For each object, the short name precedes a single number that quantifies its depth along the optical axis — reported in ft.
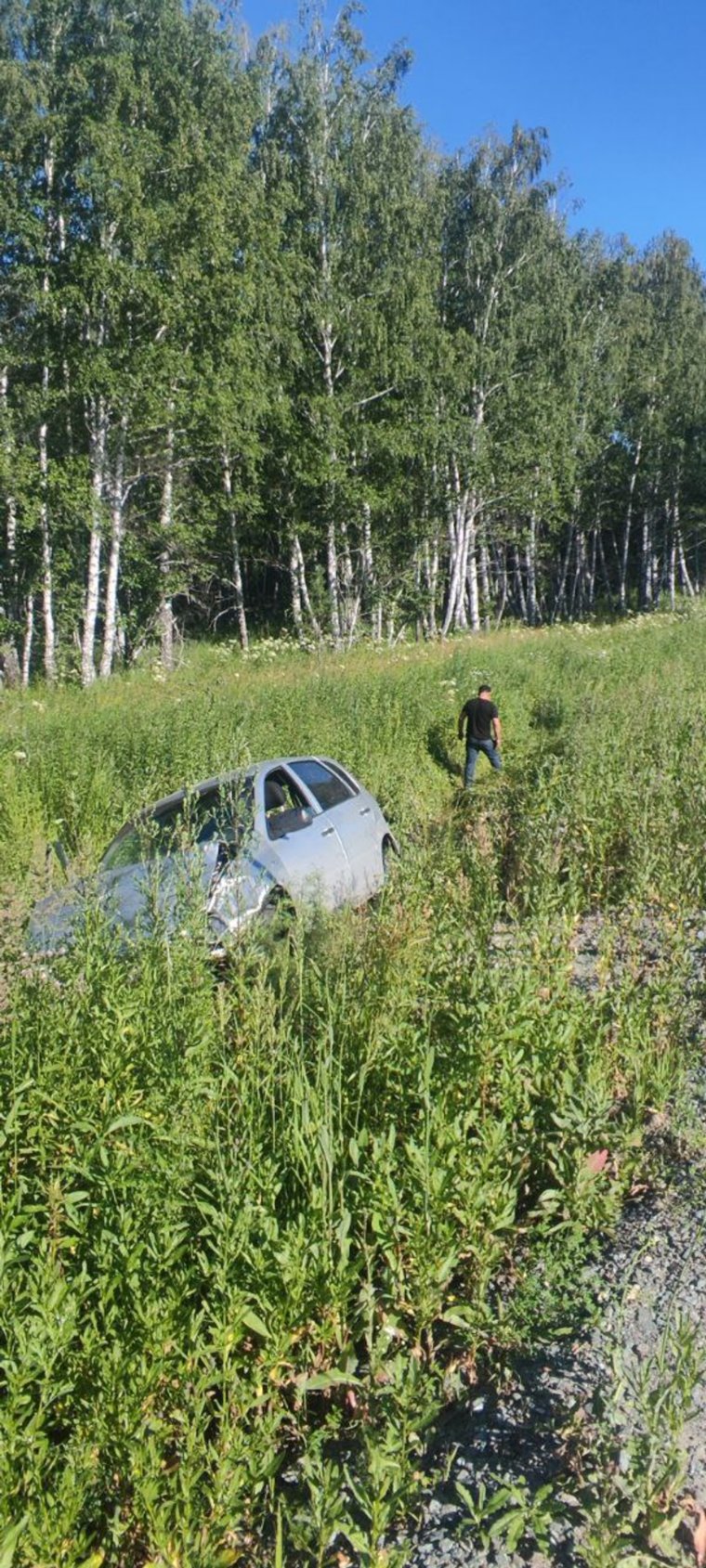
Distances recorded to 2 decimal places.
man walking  41.60
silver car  13.99
